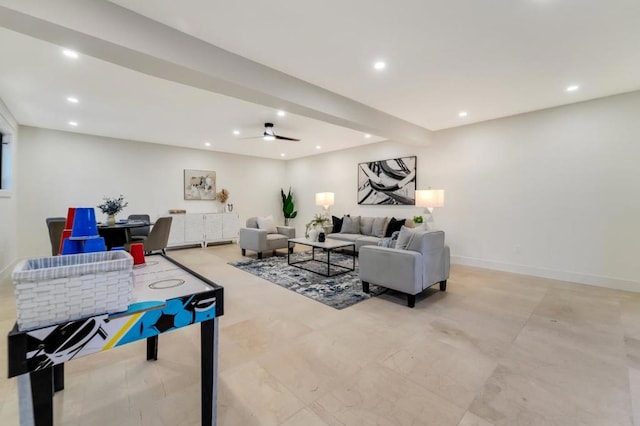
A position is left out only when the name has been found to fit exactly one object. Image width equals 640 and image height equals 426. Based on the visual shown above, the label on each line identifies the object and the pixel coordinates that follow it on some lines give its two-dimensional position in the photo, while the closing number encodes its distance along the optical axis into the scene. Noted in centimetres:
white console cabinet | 659
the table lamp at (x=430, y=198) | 461
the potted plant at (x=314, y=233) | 500
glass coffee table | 445
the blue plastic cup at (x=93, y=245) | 133
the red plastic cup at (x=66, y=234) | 144
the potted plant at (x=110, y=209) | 393
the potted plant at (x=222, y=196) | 756
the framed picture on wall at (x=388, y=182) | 589
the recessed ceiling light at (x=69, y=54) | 262
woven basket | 86
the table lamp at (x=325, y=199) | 647
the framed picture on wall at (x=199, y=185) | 709
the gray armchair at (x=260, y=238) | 545
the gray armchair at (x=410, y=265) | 306
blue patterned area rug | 337
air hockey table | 88
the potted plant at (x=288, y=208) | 859
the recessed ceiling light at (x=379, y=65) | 288
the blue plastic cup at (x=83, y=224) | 133
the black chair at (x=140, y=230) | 516
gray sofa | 558
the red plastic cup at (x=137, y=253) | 174
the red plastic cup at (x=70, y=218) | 143
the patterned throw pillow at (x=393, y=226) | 570
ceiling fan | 482
